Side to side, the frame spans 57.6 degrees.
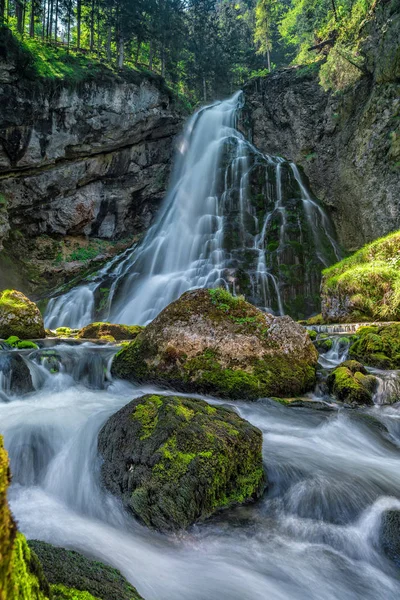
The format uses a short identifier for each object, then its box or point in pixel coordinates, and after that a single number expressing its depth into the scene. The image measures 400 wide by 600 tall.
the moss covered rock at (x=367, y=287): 10.21
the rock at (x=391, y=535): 2.73
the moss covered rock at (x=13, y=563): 0.74
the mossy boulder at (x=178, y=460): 2.87
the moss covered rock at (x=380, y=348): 7.15
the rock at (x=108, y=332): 11.61
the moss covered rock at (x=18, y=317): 10.20
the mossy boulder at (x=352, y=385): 5.79
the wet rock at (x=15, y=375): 6.51
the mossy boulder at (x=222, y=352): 5.91
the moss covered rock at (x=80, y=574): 1.48
